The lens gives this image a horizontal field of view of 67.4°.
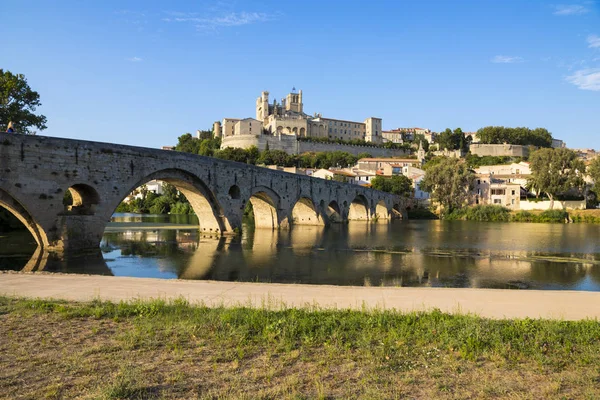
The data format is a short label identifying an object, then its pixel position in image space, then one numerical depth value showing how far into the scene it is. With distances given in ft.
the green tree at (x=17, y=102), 104.94
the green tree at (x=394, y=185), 257.96
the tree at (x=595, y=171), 199.71
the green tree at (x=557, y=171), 206.28
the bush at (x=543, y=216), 200.08
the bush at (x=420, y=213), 241.67
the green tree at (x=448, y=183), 231.71
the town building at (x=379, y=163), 326.85
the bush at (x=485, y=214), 210.18
